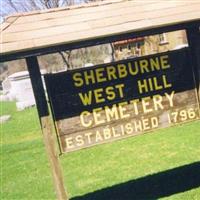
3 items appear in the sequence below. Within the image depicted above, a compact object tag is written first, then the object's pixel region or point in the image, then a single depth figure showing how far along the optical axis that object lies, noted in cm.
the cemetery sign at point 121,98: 697
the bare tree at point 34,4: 3688
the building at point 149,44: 4738
